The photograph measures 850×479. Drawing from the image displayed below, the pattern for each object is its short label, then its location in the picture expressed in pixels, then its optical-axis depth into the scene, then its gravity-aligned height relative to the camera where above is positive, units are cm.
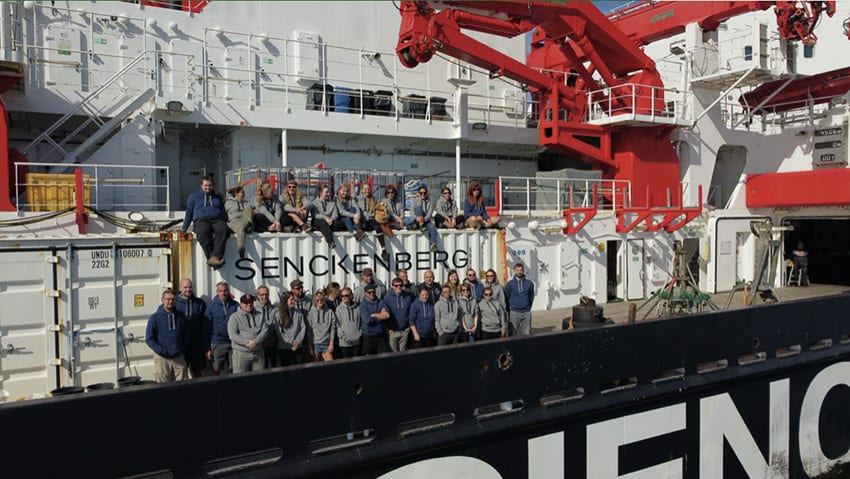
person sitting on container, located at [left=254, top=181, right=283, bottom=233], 871 +21
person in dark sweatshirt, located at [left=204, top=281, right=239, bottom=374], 721 -123
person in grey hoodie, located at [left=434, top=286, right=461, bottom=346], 827 -130
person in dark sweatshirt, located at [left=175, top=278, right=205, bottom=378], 711 -121
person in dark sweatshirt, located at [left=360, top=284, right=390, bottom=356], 792 -131
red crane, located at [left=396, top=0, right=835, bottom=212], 1494 +473
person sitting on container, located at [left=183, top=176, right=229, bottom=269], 800 +6
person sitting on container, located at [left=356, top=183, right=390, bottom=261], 957 +25
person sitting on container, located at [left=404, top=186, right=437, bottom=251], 1005 +12
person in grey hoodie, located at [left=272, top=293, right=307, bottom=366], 739 -127
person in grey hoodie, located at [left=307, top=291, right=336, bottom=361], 767 -133
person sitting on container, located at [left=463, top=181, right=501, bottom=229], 1093 +28
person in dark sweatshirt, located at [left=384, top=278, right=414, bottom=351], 816 -123
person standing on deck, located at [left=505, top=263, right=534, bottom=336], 954 -121
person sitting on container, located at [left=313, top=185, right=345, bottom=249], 905 +19
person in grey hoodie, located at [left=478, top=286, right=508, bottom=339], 879 -135
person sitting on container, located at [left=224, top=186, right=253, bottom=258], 829 +16
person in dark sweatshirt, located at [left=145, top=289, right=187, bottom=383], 682 -121
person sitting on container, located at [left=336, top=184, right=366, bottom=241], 935 +19
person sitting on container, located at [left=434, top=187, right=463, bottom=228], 1059 +22
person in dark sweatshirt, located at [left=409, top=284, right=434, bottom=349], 818 -126
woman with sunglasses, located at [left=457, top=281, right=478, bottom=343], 863 -125
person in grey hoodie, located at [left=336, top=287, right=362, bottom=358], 777 -127
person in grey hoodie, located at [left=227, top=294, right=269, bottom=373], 691 -125
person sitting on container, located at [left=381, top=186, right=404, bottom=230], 991 +28
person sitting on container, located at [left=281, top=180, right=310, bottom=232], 895 +28
